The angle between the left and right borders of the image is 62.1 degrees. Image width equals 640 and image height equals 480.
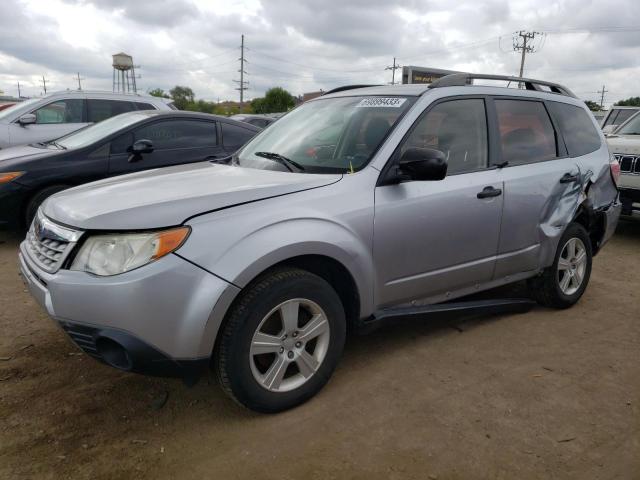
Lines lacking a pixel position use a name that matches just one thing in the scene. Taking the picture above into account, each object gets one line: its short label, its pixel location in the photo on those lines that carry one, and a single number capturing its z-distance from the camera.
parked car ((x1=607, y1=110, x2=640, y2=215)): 6.68
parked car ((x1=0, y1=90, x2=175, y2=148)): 8.46
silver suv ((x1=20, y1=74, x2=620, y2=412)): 2.33
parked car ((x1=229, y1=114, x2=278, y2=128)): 17.48
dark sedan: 5.58
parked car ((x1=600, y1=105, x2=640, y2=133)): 11.30
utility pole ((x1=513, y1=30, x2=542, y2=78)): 51.34
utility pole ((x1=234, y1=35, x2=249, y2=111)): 61.92
